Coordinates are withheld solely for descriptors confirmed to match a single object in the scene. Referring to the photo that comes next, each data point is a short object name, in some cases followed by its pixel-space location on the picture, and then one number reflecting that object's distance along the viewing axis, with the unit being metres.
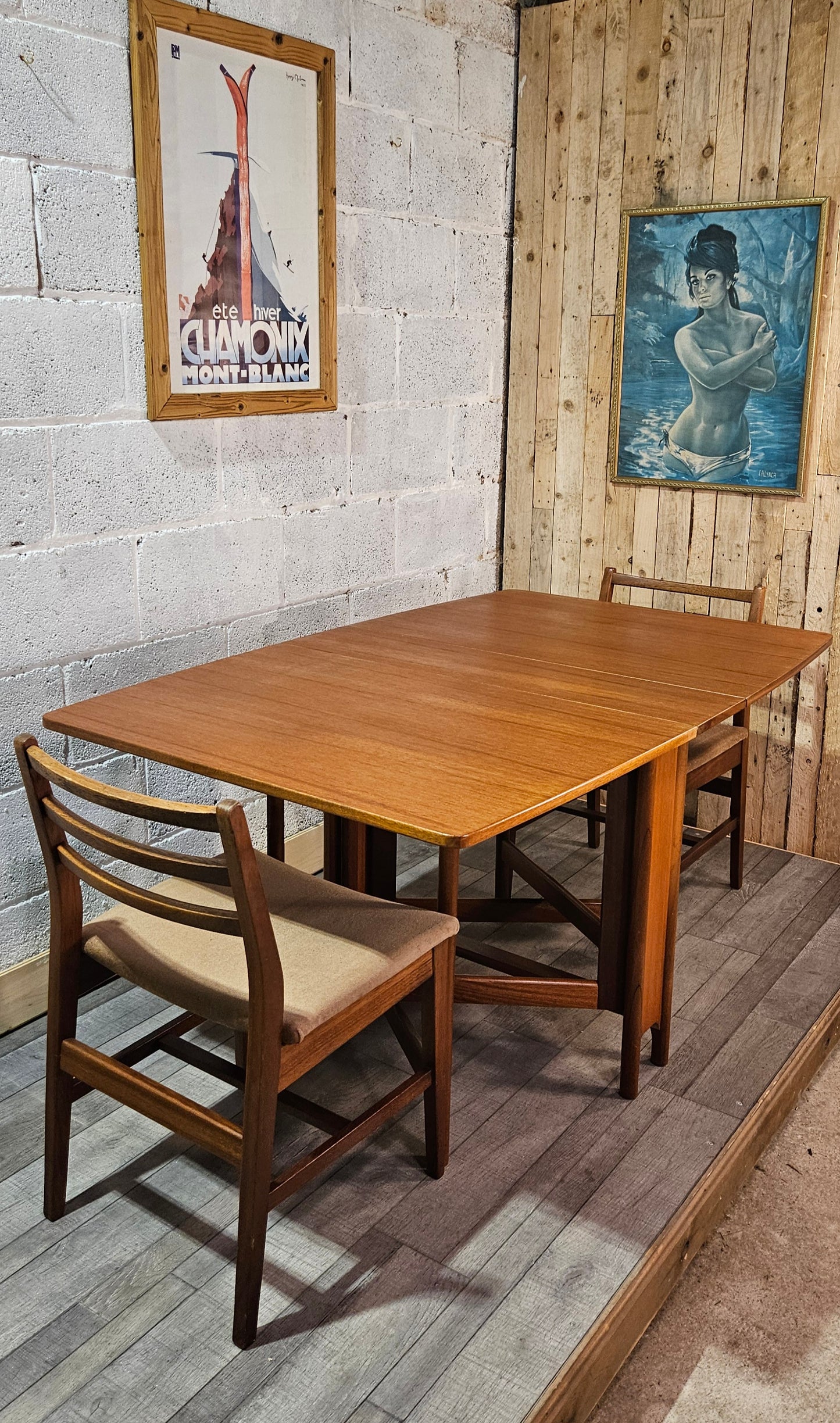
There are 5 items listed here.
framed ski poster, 2.49
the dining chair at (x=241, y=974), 1.52
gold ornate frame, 3.05
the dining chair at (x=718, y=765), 2.81
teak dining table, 1.71
